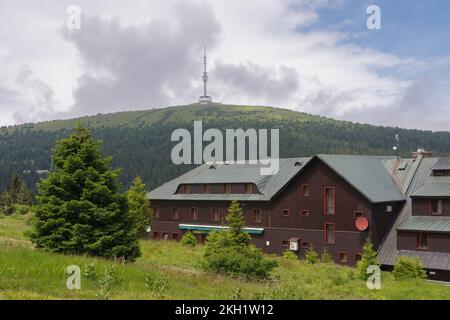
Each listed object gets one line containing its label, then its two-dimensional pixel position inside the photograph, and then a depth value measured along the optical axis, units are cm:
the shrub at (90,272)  1539
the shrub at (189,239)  5440
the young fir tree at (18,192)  9464
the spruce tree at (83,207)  2309
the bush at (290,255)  4588
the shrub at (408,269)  3538
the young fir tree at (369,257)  3722
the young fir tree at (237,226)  4281
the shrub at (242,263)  2055
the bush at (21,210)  6694
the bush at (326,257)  4475
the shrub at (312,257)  4500
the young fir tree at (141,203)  5941
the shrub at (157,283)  1394
